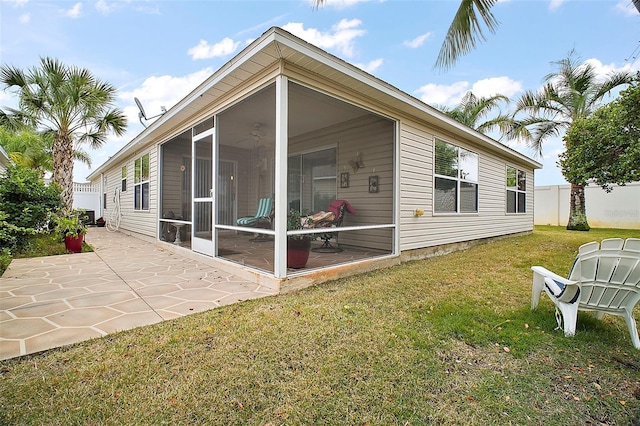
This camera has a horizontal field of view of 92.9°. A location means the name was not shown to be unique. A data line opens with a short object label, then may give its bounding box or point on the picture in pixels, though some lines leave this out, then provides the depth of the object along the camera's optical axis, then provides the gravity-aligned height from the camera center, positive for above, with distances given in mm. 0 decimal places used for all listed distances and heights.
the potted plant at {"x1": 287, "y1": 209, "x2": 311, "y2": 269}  3867 -484
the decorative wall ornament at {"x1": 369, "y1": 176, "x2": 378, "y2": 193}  5898 +482
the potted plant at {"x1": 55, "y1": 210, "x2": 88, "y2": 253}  6090 -467
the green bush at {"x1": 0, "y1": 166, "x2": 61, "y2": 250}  5277 +201
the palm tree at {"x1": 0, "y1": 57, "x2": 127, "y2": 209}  8359 +2974
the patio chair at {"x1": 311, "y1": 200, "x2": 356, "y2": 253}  5333 -225
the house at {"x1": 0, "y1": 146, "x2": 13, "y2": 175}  7707 +1439
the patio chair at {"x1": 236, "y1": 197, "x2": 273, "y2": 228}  4586 -149
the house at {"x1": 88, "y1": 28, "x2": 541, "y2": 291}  3703 +818
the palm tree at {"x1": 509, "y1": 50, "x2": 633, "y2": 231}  10664 +3908
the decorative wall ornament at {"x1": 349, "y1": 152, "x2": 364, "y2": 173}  6109 +925
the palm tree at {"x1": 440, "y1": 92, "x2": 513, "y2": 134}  12609 +4378
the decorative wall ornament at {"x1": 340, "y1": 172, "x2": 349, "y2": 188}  6375 +639
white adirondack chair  2248 -572
